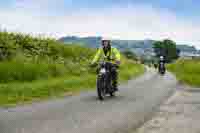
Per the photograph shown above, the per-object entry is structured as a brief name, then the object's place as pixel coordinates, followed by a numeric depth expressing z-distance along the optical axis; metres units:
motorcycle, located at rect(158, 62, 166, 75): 47.91
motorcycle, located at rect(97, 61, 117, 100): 15.20
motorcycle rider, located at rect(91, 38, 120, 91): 15.67
